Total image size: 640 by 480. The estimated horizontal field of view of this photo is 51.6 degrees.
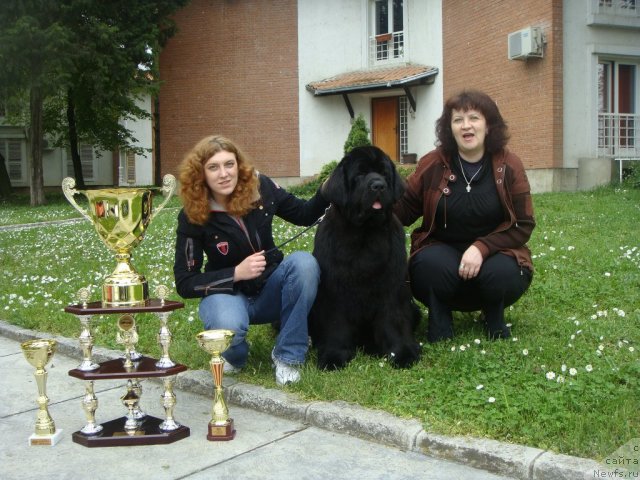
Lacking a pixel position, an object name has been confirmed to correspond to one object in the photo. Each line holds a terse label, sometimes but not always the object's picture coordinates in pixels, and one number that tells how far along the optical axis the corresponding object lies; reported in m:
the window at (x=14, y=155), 32.72
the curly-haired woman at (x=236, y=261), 3.55
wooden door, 20.65
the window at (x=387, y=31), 20.28
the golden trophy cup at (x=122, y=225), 3.08
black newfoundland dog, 3.62
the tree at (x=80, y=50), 17.80
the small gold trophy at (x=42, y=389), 3.08
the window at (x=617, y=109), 15.30
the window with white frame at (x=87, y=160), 33.94
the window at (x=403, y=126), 20.36
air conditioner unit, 14.36
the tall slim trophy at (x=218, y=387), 3.04
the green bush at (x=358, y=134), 17.88
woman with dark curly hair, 3.99
